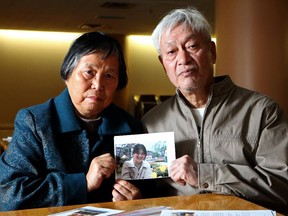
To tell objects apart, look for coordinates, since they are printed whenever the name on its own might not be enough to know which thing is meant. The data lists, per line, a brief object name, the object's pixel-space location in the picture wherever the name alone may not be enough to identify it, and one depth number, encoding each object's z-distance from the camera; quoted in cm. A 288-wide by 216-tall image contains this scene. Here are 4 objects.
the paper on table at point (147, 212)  164
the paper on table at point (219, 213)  160
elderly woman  201
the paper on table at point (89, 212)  167
